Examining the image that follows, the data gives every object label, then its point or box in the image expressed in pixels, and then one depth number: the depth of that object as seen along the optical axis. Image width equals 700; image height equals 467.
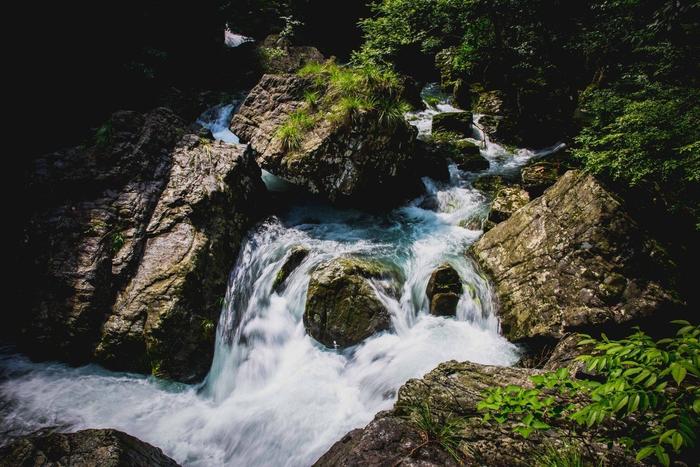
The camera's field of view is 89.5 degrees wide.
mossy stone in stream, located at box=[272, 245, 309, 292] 7.05
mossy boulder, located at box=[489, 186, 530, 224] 7.95
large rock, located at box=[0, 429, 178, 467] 3.38
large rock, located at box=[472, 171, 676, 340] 5.28
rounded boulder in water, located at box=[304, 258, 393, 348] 6.14
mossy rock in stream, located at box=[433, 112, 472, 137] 11.95
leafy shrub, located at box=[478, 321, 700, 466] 1.61
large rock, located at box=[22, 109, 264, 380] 5.82
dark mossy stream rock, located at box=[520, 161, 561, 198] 8.08
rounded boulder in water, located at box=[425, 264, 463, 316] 6.41
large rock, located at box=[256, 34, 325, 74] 14.16
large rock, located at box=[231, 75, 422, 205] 8.03
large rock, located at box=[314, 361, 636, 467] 2.94
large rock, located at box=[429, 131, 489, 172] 10.59
